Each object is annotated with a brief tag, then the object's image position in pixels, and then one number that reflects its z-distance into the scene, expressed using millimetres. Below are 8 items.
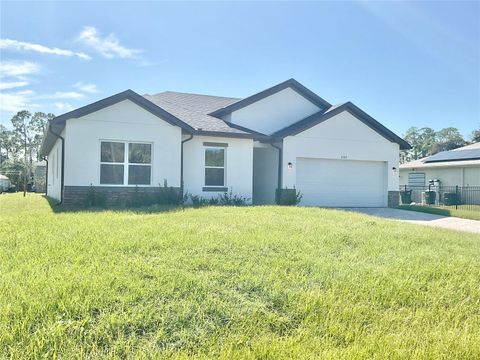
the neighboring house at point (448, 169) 25141
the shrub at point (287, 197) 16625
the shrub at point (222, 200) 15284
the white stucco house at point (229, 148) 13805
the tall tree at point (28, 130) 68375
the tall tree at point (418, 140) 69275
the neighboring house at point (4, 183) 37656
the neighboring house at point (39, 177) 35562
